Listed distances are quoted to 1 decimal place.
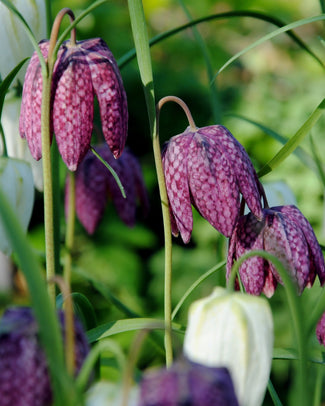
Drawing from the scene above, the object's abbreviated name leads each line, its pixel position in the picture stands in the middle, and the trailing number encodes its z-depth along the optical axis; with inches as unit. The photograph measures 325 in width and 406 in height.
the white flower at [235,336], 18.4
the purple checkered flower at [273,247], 20.8
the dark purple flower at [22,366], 17.7
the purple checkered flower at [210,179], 20.6
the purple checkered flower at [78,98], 20.4
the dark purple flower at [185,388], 17.2
